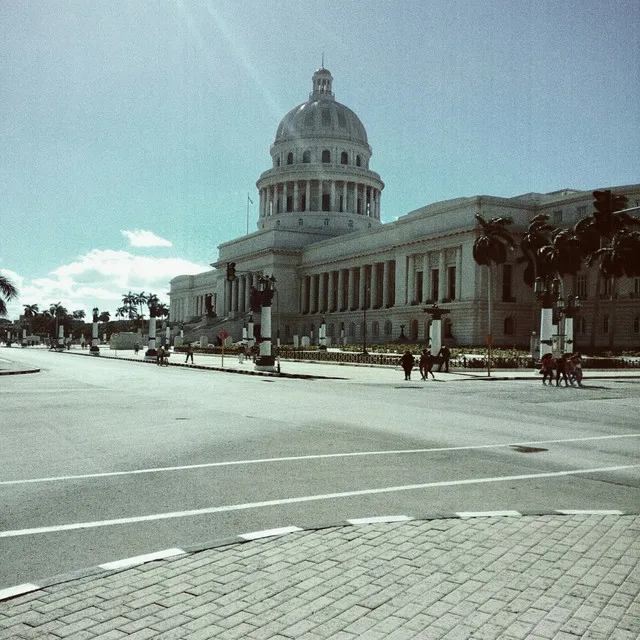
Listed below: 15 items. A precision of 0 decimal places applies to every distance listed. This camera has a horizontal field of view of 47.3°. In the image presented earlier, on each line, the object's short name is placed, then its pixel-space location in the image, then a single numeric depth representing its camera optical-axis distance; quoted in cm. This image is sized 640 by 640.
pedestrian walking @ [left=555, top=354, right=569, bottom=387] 3114
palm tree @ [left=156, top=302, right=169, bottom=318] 7088
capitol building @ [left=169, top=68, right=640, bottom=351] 8131
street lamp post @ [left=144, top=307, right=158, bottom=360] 6668
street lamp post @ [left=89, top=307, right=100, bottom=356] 8421
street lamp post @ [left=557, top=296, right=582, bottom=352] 4681
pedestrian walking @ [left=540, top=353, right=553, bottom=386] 3114
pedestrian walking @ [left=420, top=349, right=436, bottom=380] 3562
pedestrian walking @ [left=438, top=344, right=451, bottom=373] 4194
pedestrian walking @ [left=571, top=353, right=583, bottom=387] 3105
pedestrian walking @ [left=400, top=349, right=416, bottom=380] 3400
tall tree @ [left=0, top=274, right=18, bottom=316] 5584
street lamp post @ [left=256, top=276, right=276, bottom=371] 4309
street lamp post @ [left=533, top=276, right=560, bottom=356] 4219
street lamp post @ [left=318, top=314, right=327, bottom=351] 7766
